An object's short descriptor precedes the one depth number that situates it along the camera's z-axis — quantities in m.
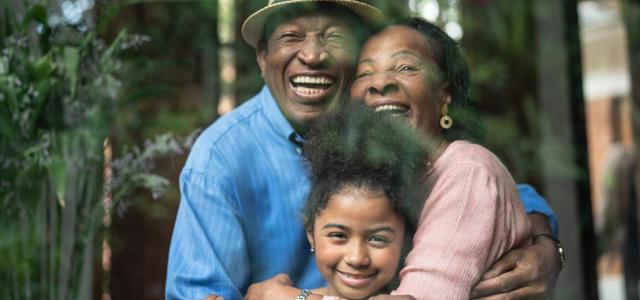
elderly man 2.30
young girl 2.12
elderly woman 2.05
